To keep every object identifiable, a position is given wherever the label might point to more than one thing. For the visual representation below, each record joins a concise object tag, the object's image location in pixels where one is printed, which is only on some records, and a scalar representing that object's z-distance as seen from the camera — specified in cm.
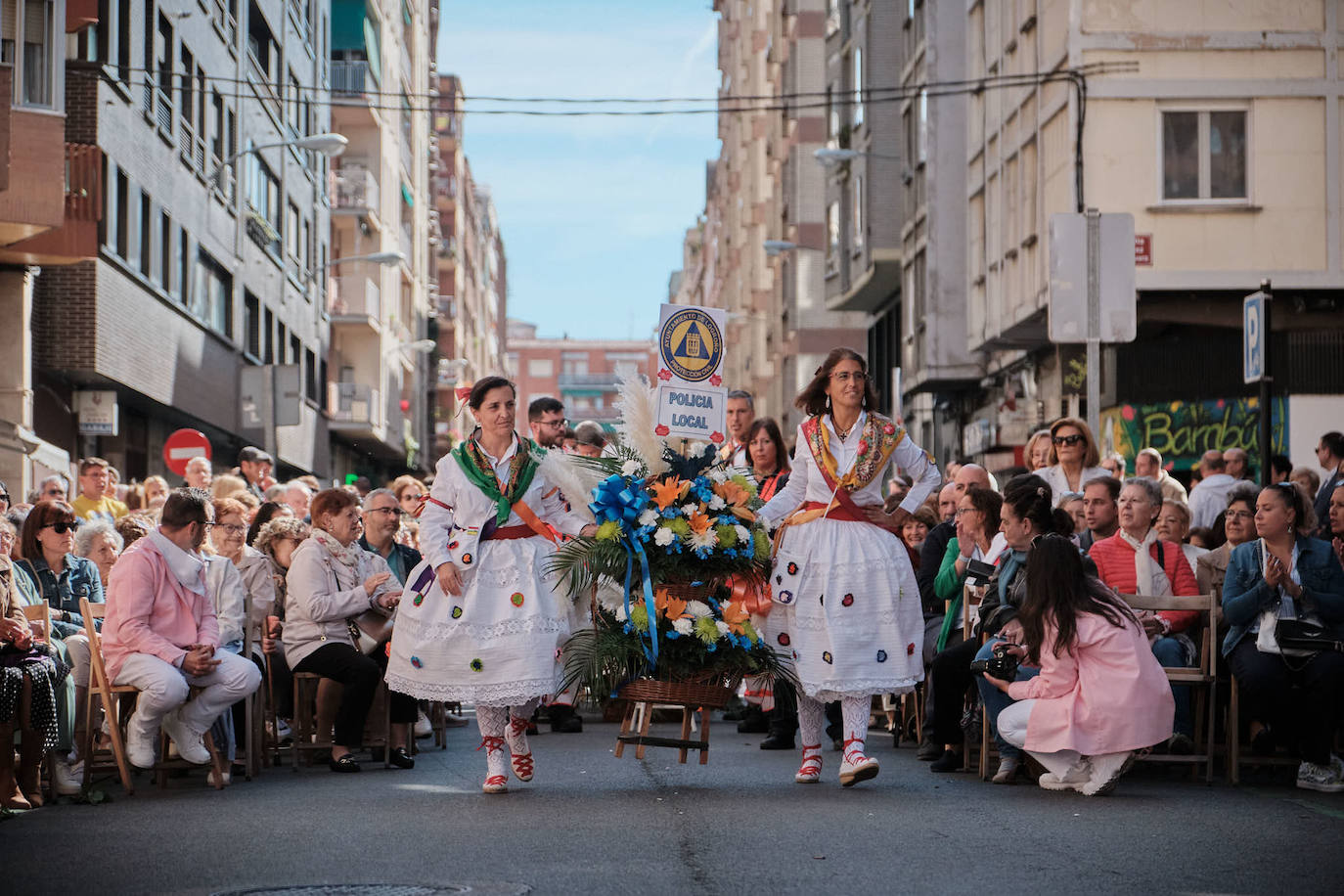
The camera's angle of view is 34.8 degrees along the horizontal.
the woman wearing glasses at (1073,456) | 1459
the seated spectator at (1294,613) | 1142
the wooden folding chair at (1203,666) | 1169
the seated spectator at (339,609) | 1302
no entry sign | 2612
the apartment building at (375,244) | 6100
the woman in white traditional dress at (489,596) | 1089
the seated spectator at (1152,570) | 1238
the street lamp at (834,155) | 3953
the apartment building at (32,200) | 2553
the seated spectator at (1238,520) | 1248
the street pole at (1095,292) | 1533
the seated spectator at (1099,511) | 1295
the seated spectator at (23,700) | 1052
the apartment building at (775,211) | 6375
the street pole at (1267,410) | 1512
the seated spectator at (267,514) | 1508
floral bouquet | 1083
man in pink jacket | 1152
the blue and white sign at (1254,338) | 1508
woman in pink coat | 1093
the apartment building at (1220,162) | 2708
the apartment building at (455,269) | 9375
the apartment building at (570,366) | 18050
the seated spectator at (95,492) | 1872
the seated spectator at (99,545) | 1351
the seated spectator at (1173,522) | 1341
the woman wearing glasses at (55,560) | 1221
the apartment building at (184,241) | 2892
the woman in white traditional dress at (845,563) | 1107
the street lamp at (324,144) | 3391
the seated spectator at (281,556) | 1411
